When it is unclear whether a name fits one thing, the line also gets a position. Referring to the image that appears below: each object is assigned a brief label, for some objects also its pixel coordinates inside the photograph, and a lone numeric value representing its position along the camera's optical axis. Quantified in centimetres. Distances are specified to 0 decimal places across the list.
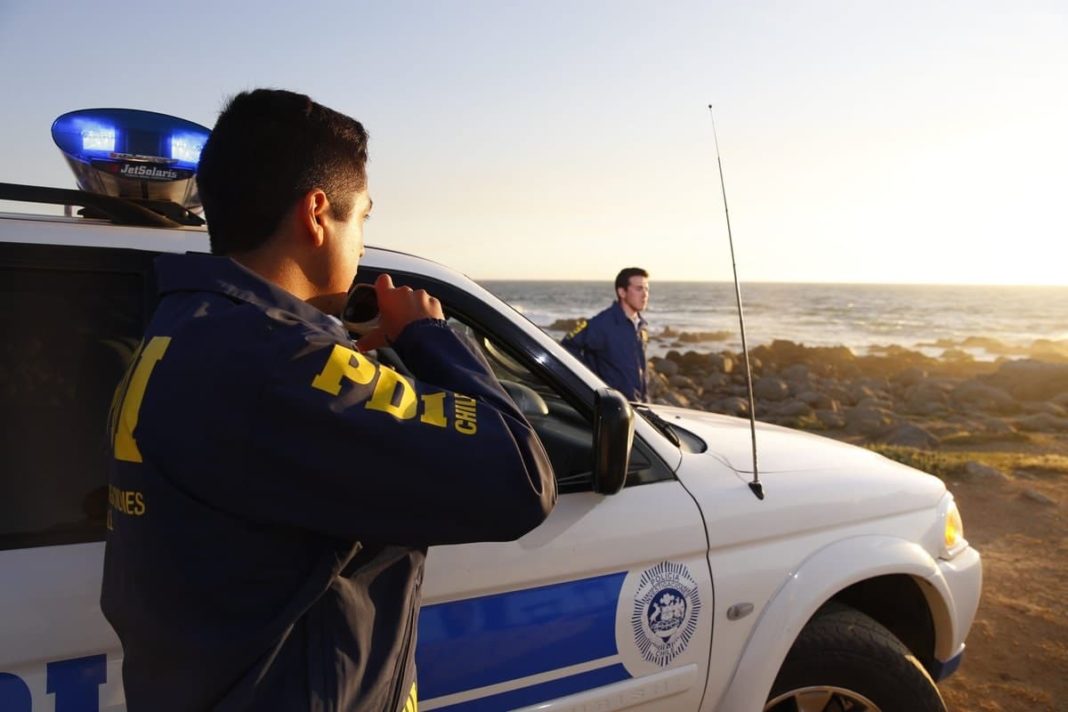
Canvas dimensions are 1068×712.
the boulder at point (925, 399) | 1566
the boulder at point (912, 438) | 1003
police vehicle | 151
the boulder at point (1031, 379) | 1681
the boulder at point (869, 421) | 1199
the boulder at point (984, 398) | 1552
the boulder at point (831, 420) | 1287
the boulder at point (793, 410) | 1460
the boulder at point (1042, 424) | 1204
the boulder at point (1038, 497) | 635
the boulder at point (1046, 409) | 1365
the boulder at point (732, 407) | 1513
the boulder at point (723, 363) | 2250
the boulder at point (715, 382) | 2009
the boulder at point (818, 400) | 1612
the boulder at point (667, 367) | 2180
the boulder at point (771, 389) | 1744
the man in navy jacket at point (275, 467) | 97
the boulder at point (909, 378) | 2006
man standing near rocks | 622
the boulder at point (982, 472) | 711
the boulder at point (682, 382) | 1995
